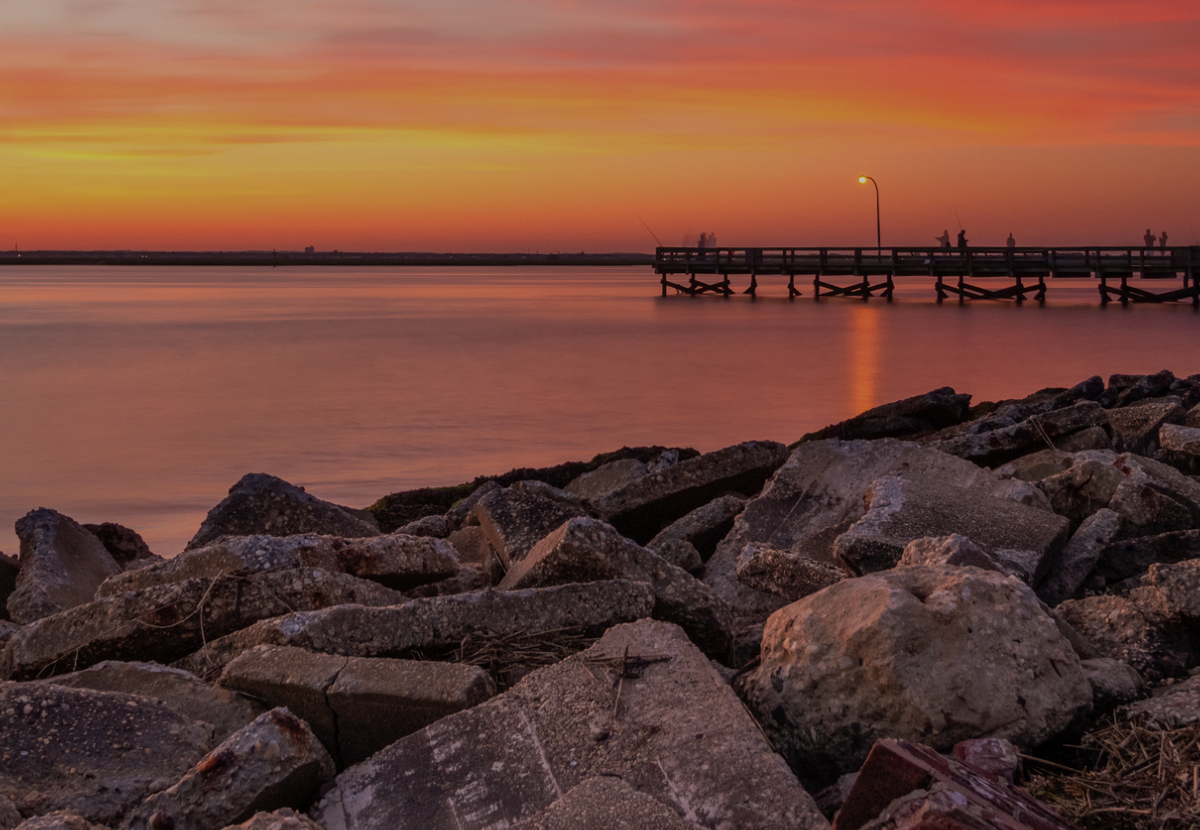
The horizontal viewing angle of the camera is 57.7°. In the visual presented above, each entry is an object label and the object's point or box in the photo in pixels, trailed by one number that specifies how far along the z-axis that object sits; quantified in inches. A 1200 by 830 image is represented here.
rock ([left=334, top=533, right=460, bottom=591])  174.9
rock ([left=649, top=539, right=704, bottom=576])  206.4
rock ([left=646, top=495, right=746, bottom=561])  228.8
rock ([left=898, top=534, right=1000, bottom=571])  139.8
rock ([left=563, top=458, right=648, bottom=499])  333.1
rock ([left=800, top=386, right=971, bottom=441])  385.7
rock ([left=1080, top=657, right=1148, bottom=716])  123.0
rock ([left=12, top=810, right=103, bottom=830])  94.8
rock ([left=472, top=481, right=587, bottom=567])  195.3
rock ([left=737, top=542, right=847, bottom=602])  163.3
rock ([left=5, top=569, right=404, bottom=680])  153.1
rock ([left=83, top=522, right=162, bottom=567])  266.5
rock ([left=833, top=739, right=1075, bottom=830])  85.2
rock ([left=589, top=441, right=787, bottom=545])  254.1
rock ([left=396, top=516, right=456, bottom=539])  243.2
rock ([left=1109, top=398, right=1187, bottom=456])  278.5
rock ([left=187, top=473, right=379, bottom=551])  224.4
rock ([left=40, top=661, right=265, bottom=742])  129.9
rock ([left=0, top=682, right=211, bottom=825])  111.3
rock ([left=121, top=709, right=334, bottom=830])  103.9
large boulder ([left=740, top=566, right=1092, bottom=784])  115.3
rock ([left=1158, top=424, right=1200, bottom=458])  251.6
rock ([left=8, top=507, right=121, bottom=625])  204.7
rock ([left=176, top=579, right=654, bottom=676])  141.3
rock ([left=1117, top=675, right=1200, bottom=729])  115.0
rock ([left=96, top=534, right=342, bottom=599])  167.6
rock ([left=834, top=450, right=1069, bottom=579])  166.9
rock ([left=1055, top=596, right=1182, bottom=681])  137.8
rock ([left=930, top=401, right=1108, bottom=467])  271.1
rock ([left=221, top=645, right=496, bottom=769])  123.8
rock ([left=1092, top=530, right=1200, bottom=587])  171.0
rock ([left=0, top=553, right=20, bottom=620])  228.1
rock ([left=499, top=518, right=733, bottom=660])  156.9
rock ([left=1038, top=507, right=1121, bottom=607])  172.7
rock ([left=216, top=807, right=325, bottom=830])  94.1
